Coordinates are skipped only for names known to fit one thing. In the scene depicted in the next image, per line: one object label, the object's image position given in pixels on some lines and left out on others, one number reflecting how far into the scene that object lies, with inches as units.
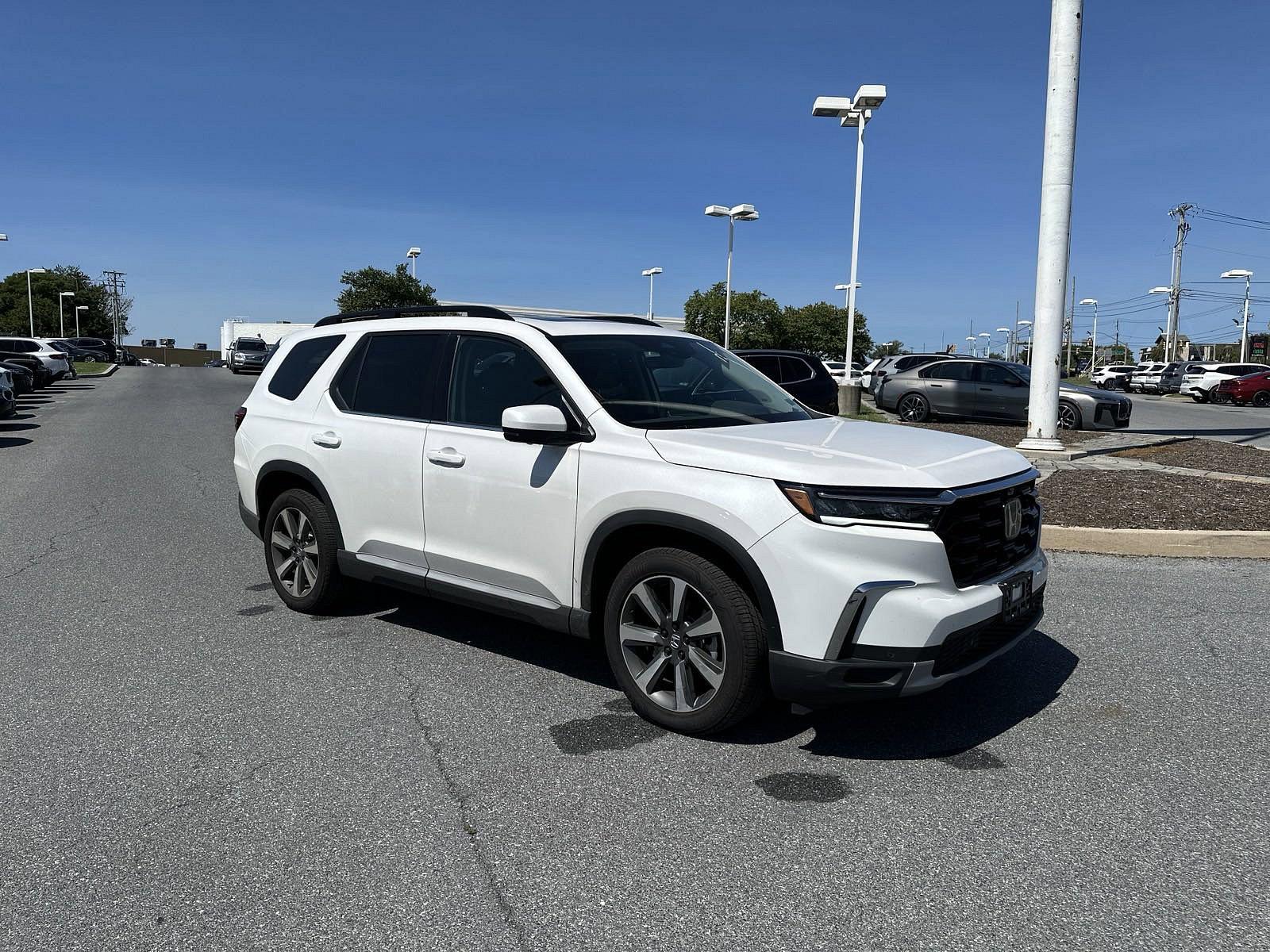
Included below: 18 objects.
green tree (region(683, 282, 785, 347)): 2876.5
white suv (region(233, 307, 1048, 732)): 144.1
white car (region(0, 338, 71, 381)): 1411.2
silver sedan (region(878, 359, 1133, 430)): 837.8
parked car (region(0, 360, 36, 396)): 1119.0
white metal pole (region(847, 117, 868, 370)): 1061.1
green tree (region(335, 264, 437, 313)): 1959.9
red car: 1456.7
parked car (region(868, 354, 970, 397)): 1054.4
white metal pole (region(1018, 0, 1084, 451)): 522.6
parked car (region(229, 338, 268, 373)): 1765.5
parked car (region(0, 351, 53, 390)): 1296.8
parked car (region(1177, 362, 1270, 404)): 1513.3
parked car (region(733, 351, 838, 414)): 654.5
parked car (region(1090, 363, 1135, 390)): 2140.7
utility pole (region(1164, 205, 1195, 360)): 2878.9
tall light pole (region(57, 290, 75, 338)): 3956.4
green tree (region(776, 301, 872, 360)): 3272.6
